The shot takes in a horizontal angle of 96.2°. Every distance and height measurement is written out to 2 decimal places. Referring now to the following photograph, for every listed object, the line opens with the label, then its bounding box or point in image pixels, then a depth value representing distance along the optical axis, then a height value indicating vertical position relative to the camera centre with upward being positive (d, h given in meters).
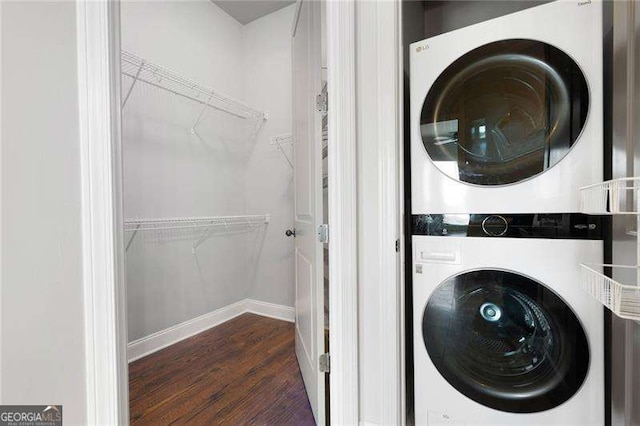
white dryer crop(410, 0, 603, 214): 0.99 +0.35
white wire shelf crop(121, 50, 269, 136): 1.93 +0.97
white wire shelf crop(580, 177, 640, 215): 0.72 +0.02
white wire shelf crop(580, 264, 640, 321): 0.67 -0.23
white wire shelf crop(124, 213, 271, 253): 2.00 -0.11
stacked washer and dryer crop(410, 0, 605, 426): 0.98 -0.05
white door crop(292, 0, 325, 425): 1.31 +0.06
